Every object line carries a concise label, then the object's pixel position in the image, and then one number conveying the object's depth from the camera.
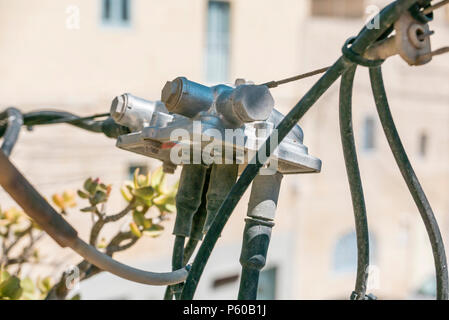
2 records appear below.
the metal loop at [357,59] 0.92
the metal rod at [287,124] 0.90
